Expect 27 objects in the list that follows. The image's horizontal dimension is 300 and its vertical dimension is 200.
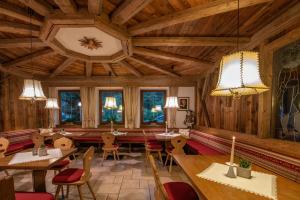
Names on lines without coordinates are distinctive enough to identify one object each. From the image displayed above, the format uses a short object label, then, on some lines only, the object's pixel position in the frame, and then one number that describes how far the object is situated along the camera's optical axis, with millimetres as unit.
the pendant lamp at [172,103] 5120
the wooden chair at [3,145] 3805
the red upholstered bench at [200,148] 4130
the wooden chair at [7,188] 1323
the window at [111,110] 7145
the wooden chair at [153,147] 4946
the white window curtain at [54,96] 6977
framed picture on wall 6770
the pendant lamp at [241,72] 1571
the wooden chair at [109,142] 5105
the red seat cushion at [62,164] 3278
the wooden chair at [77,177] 2607
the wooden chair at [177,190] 1947
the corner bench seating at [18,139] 4878
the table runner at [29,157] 2598
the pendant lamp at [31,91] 3227
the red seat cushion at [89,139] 6133
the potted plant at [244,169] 1815
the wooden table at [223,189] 1445
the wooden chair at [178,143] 4238
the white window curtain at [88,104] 6863
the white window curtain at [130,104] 6797
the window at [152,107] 7094
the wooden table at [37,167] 2355
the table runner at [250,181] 1536
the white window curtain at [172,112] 6707
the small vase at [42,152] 2832
